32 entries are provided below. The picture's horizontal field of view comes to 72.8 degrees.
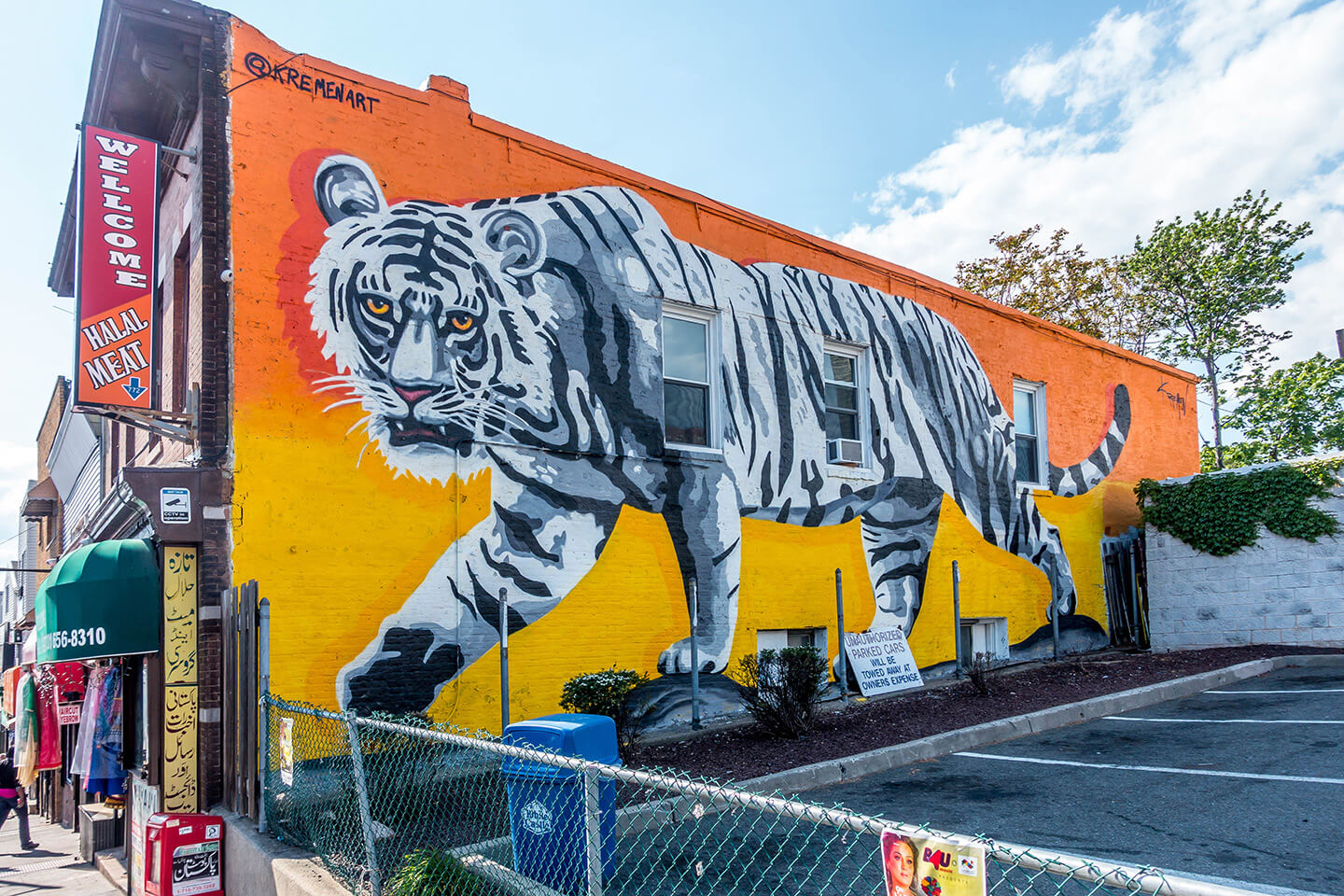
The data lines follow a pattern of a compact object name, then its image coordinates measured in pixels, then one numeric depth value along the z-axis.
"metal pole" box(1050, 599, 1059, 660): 14.72
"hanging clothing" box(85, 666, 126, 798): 9.05
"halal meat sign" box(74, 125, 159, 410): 7.68
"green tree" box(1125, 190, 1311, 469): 24.75
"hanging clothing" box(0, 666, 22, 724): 13.91
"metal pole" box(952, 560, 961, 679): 13.11
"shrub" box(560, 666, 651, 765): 8.38
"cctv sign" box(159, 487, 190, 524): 7.32
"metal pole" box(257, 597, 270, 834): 6.46
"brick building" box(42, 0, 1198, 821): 7.93
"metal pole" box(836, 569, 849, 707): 11.21
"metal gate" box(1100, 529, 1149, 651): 16.22
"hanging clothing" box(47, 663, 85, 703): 10.67
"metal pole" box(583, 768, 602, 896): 3.24
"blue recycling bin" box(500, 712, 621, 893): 4.43
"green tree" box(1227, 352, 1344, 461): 23.97
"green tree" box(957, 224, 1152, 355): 27.14
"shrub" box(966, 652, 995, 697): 11.09
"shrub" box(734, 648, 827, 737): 9.17
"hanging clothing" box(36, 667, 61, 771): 11.06
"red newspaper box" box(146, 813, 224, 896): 6.70
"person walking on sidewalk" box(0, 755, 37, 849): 12.36
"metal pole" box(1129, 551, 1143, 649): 16.34
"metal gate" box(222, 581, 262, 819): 6.78
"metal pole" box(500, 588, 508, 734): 8.53
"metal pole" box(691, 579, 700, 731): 9.93
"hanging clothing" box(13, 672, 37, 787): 11.13
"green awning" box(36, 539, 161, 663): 7.30
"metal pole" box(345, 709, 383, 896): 4.71
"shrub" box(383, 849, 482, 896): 4.54
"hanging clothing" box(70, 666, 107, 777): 9.19
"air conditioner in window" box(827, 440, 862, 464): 12.27
